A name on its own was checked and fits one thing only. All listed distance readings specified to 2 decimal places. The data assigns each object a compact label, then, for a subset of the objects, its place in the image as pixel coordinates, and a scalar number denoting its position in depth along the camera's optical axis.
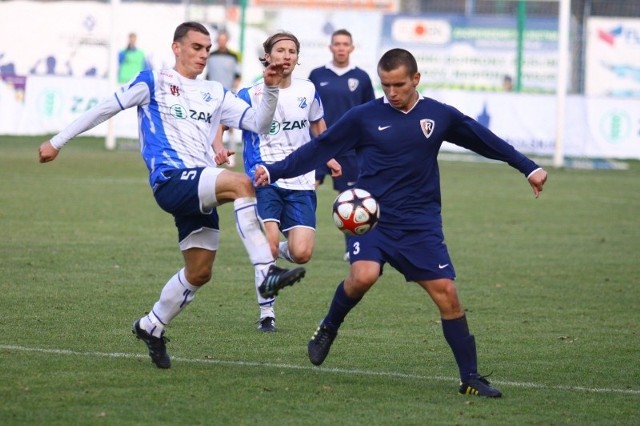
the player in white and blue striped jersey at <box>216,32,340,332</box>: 19.77
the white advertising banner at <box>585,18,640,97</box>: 73.94
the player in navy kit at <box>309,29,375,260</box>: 28.14
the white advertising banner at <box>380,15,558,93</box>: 69.94
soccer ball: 14.73
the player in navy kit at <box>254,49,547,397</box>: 15.02
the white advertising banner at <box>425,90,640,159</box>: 56.12
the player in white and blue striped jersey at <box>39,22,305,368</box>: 15.62
